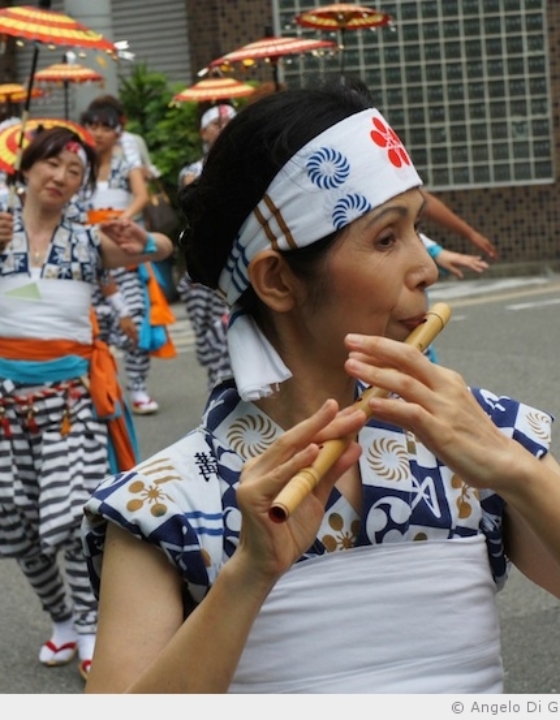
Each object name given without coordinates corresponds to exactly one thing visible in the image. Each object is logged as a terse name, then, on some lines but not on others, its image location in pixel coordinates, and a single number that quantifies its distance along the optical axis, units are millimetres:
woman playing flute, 1869
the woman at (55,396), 5336
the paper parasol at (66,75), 10609
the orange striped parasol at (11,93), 12000
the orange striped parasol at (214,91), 10312
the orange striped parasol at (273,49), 9469
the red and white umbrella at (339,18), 10109
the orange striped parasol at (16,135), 5820
